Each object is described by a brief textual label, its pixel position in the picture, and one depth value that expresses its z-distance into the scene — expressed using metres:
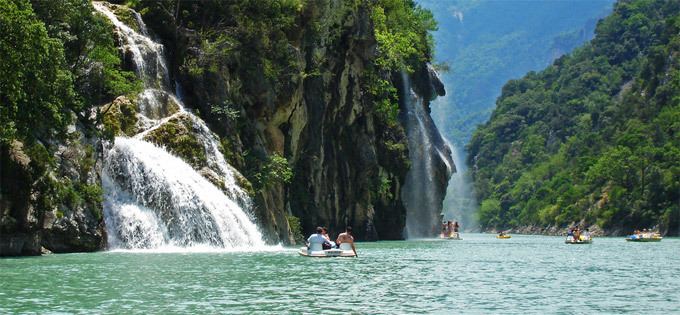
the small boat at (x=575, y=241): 71.74
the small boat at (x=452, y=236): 94.40
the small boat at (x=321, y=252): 40.78
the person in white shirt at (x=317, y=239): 40.94
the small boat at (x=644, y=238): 84.44
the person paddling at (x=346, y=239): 42.13
